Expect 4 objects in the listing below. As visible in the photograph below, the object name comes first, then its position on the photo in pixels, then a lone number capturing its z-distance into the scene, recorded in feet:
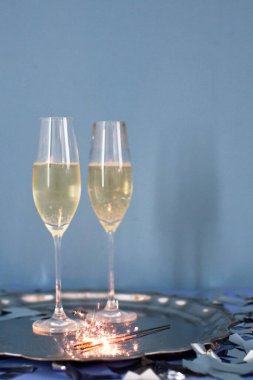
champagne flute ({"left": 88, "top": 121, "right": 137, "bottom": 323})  3.52
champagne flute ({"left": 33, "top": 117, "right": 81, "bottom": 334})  3.35
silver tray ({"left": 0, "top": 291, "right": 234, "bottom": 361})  3.00
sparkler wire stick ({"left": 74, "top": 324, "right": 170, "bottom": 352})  3.05
